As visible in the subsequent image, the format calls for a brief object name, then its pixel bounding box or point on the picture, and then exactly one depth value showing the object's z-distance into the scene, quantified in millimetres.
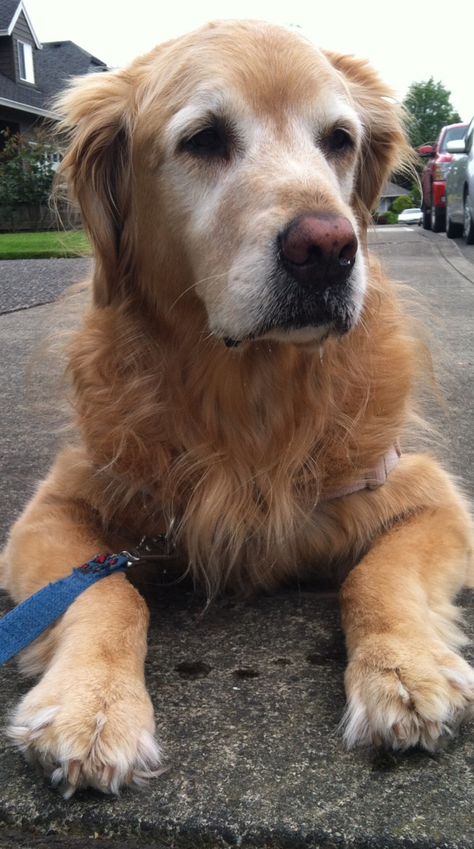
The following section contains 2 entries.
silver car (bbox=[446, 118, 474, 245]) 13000
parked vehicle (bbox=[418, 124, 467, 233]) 17453
